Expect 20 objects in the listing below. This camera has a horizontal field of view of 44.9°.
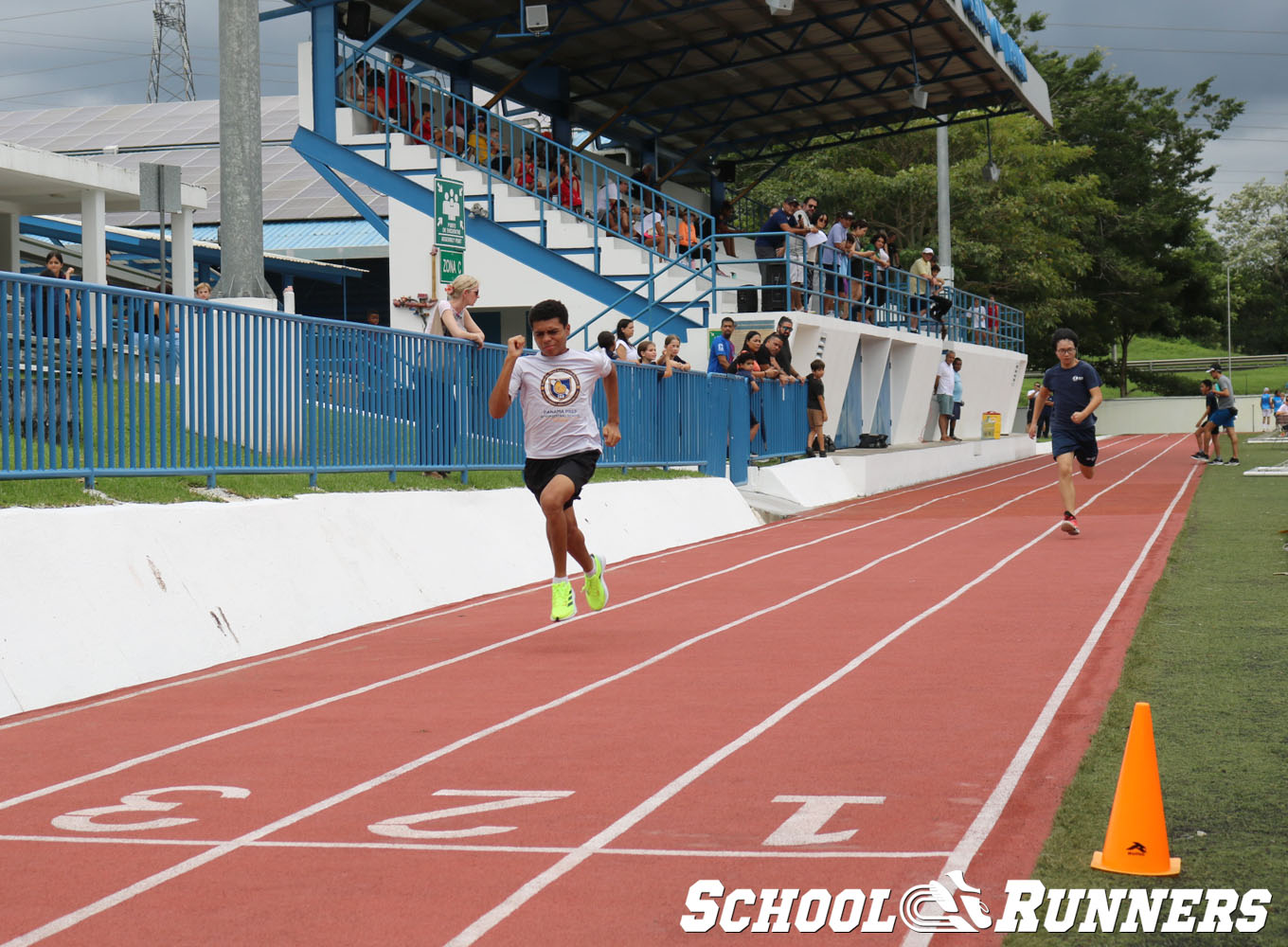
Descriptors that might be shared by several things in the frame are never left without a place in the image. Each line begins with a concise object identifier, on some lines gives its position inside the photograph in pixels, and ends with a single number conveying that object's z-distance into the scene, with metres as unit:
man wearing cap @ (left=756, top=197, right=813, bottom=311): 27.05
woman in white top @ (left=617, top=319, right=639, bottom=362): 20.06
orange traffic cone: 4.62
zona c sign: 13.92
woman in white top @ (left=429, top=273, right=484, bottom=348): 14.35
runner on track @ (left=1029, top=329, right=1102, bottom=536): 17.02
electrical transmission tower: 86.50
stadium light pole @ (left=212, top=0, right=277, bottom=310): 13.09
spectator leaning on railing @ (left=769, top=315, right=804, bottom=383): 24.69
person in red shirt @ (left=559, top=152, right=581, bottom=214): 27.23
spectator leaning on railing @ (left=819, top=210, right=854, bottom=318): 29.08
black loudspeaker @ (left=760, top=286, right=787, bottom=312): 26.83
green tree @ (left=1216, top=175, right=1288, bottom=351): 102.44
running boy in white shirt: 9.92
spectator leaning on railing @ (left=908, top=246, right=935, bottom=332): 35.50
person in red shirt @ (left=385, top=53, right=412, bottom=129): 26.39
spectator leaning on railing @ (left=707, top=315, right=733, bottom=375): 22.72
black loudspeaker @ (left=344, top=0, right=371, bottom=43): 25.34
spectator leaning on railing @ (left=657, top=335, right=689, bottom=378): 20.61
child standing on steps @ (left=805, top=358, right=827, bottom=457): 25.80
